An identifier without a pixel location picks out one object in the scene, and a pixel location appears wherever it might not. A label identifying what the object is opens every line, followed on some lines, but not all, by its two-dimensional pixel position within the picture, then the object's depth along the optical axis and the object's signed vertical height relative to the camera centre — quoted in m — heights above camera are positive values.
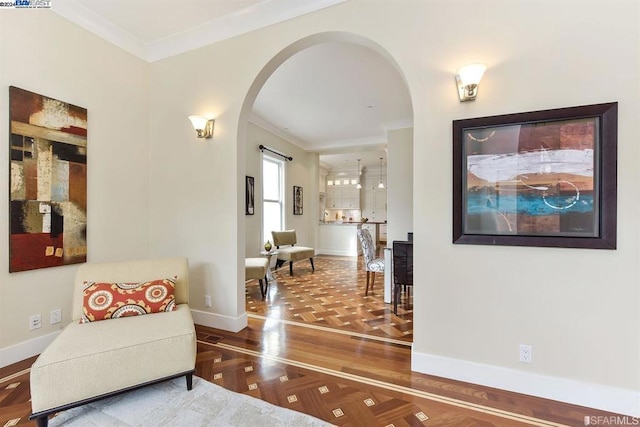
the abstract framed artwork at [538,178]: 1.61 +0.22
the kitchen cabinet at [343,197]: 10.53 +0.61
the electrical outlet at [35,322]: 2.24 -0.91
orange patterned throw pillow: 1.96 -0.65
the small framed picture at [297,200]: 6.82 +0.32
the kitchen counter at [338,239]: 7.49 -0.75
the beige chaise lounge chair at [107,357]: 1.46 -0.85
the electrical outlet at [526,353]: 1.78 -0.94
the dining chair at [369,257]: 3.88 -0.67
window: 5.93 +0.39
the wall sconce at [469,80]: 1.80 +0.90
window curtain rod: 5.45 +1.33
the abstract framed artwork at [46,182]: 2.14 +0.27
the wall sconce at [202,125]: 2.71 +0.89
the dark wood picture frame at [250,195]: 5.05 +0.33
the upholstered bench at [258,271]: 3.79 -0.83
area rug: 1.54 -1.20
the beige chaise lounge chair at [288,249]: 5.18 -0.73
